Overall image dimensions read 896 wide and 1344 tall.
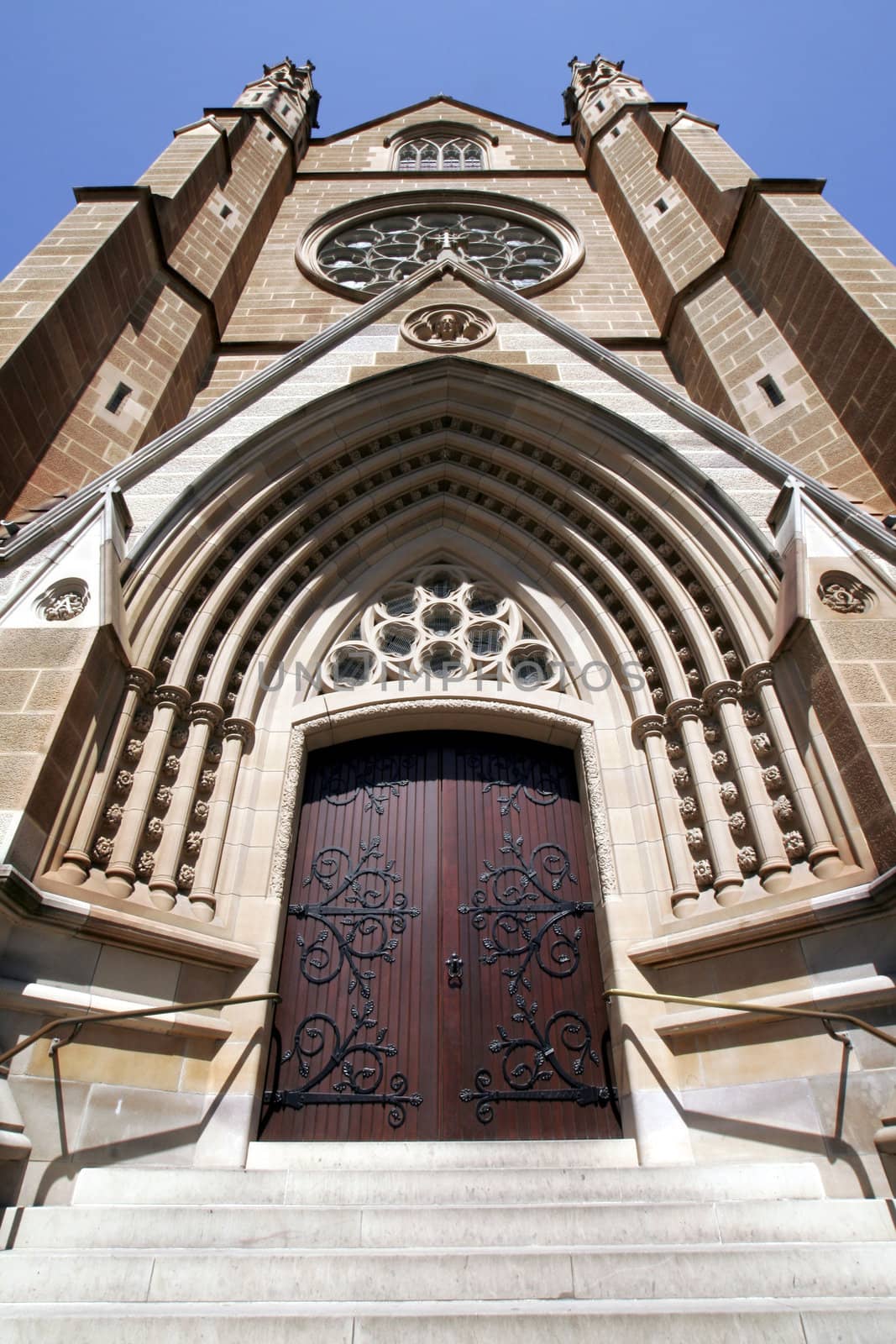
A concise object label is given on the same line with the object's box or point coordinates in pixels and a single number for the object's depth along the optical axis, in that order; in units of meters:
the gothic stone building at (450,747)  3.62
